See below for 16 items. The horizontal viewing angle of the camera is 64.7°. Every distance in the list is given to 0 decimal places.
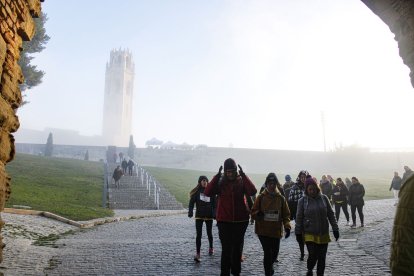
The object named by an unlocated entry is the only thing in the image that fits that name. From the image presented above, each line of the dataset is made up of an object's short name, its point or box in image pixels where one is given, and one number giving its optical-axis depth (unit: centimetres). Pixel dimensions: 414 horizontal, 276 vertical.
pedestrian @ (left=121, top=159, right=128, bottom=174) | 3019
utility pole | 7162
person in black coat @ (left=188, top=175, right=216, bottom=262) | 735
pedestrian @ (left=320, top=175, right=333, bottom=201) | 1294
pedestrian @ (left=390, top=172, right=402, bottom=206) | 1767
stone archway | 410
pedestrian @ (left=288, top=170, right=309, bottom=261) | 811
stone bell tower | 11856
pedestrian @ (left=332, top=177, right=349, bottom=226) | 1221
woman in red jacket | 531
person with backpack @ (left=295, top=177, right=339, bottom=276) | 550
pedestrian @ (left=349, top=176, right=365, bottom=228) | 1177
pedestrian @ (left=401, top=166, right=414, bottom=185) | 1549
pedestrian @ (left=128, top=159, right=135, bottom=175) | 3005
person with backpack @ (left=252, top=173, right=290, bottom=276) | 554
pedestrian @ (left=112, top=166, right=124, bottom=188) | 2448
